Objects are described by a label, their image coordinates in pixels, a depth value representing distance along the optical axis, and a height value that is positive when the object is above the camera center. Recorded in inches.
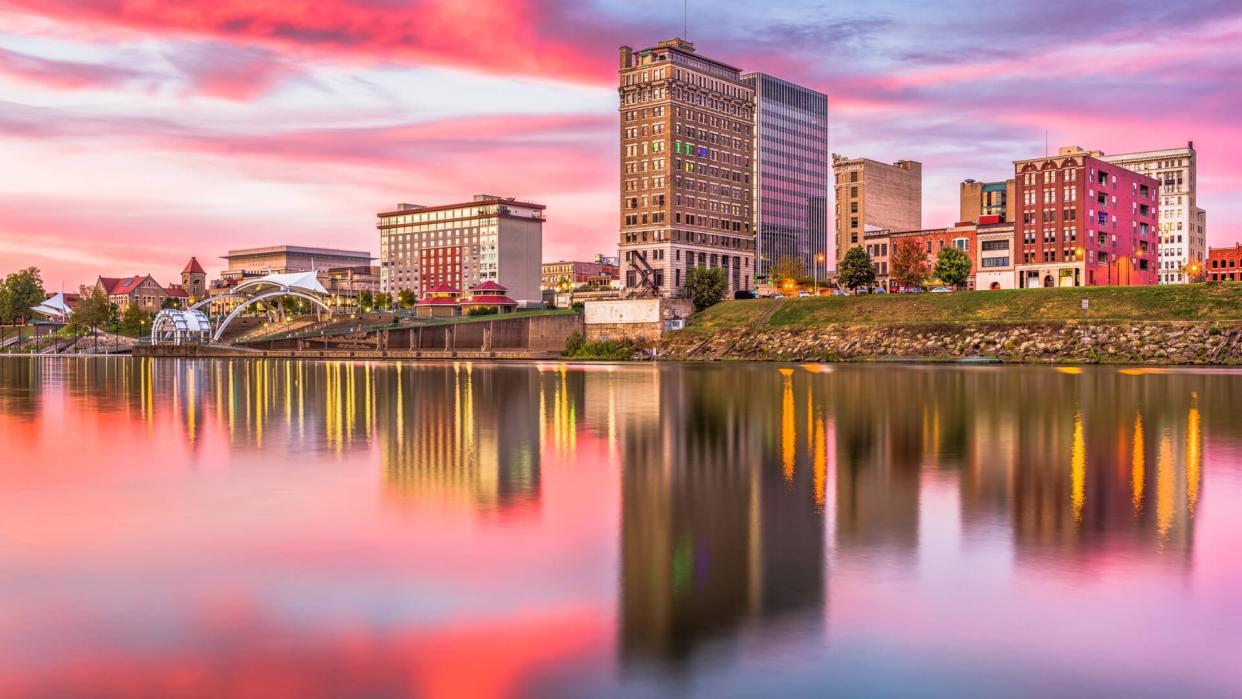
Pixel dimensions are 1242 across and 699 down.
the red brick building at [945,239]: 7057.1 +625.0
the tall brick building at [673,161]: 6889.8 +1192.1
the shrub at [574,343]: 5723.4 -106.3
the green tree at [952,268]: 5841.5 +326.4
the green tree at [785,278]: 7160.4 +345.9
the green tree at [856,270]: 6087.6 +336.8
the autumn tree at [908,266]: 6368.1 +370.6
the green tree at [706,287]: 6151.6 +238.3
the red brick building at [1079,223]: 5984.3 +621.6
